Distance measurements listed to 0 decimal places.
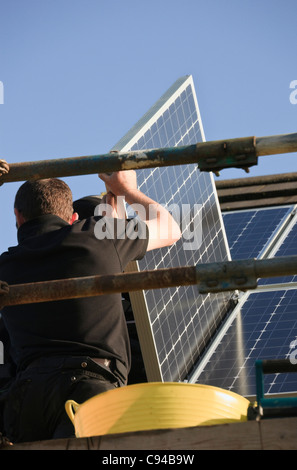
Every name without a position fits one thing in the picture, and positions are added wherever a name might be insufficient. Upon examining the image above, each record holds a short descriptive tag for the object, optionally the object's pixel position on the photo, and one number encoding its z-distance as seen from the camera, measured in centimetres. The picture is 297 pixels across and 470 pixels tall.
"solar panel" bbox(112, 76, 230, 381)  1265
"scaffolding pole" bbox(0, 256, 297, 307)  749
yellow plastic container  695
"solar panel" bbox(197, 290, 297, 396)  1315
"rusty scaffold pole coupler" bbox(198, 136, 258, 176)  801
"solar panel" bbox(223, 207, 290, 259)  1772
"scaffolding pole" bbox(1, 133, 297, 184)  801
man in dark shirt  898
